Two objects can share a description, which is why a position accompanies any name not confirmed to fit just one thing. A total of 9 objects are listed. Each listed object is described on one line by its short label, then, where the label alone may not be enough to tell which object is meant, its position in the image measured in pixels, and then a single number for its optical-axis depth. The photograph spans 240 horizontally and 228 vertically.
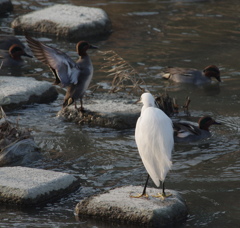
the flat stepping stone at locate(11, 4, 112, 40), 29.20
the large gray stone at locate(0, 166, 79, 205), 12.88
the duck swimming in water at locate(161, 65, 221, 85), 23.14
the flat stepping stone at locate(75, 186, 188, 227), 11.80
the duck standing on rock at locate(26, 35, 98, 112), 17.86
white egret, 11.95
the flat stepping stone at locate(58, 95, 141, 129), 18.59
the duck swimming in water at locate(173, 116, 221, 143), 17.37
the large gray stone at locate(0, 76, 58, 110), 20.20
